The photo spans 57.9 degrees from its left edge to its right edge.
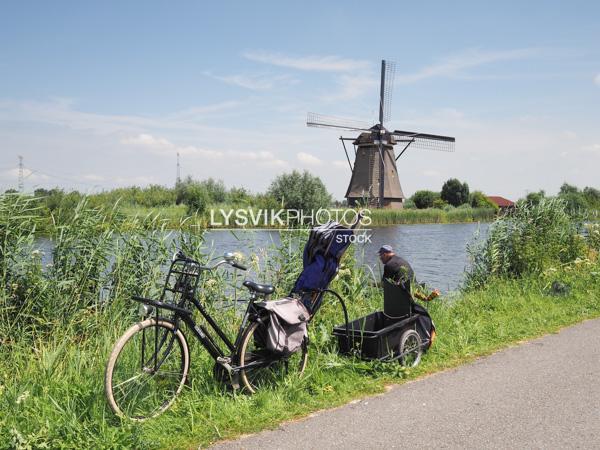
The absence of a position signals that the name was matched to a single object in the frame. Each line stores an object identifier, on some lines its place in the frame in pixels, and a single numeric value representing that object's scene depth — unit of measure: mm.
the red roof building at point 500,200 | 94775
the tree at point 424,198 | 77938
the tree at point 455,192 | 77375
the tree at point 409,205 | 67438
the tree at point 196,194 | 40700
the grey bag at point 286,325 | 4488
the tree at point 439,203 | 73925
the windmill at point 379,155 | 44656
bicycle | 3906
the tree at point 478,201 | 80438
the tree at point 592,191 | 80100
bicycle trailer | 5316
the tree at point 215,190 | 48725
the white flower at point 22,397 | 3771
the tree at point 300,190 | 40834
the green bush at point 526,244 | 11195
